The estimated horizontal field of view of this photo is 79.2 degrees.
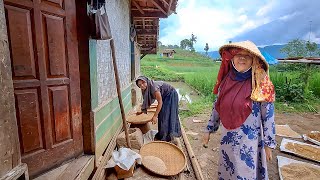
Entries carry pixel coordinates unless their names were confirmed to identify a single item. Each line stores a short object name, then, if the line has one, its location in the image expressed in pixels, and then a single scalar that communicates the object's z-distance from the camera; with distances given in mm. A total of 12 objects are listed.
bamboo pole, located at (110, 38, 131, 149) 3150
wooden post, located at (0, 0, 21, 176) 1131
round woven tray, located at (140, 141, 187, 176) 2840
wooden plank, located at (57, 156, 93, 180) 1993
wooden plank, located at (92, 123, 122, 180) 2500
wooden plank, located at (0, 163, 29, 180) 1176
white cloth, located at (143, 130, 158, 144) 4234
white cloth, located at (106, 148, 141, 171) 2605
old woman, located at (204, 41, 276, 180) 1956
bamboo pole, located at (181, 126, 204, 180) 3432
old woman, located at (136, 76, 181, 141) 4273
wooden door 1702
